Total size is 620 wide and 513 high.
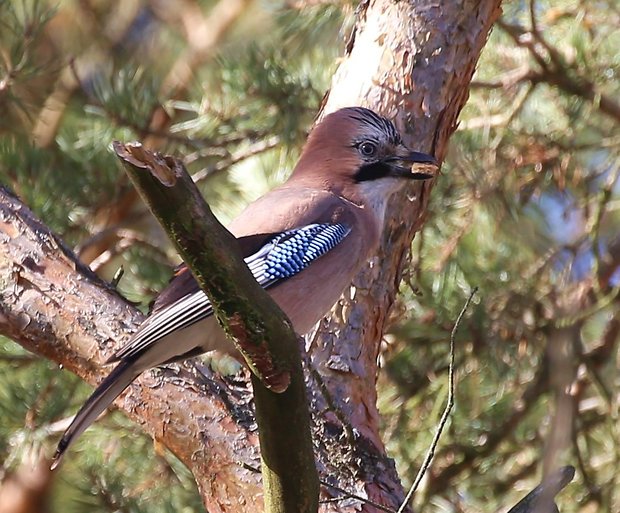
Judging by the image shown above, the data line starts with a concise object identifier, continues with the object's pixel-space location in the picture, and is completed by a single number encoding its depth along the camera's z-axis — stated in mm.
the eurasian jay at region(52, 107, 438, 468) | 6457
